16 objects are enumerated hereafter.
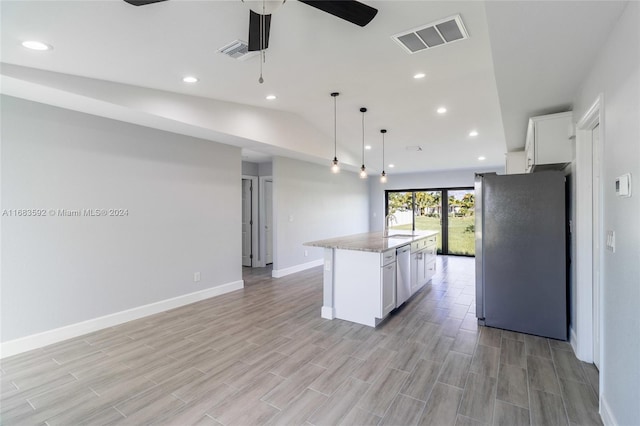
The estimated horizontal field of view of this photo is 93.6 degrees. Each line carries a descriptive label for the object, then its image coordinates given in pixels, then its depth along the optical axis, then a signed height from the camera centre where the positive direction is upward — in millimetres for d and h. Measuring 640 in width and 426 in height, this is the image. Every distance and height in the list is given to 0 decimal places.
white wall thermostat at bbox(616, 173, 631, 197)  1542 +143
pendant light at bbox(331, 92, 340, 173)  4410 +1663
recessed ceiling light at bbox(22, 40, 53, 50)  2181 +1251
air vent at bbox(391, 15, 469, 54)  2439 +1553
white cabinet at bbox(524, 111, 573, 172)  3041 +754
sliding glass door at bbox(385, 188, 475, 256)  8492 -67
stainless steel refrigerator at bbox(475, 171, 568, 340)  3133 -447
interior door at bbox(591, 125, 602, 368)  2523 -333
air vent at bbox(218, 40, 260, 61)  2521 +1431
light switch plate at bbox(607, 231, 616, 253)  1770 -173
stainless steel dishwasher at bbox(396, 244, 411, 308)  3920 -831
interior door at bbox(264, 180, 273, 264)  7266 -236
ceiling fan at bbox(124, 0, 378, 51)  1673 +1199
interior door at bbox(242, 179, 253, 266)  7227 -138
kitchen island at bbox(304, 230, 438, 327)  3482 -791
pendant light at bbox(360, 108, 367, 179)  4896 +733
